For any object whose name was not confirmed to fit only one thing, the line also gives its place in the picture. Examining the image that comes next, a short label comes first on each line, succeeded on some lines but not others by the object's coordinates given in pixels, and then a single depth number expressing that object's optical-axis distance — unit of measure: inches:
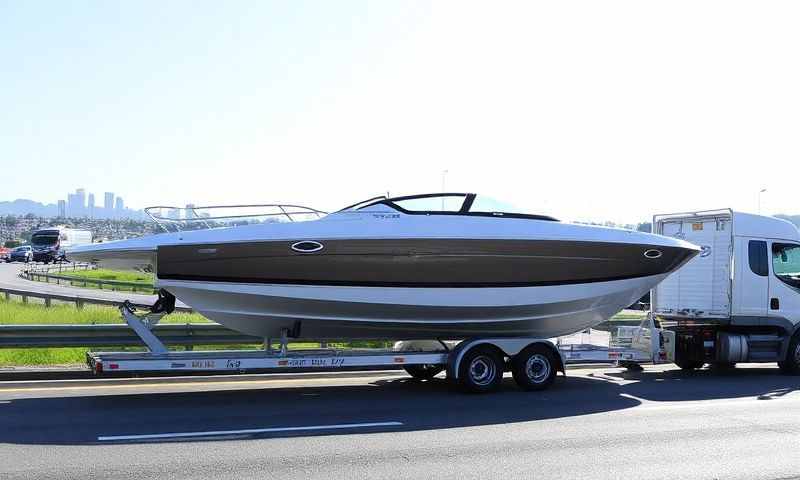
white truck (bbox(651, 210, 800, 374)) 573.0
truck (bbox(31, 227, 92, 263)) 2534.4
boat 432.1
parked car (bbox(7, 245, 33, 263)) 2696.9
